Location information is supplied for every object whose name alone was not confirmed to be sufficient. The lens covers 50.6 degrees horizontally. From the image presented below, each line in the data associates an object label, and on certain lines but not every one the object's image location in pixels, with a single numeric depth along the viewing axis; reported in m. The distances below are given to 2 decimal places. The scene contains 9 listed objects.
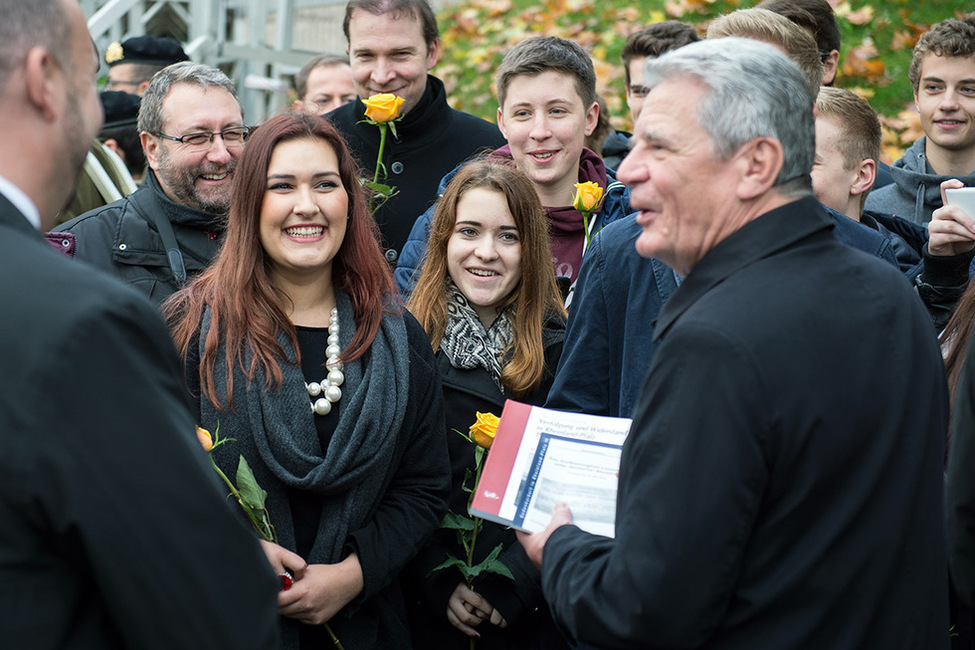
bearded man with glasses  3.77
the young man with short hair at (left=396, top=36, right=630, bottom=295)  4.18
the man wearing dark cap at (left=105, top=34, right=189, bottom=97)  5.97
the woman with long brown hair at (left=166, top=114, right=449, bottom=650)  2.88
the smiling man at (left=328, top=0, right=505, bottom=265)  4.82
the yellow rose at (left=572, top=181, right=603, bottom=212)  3.68
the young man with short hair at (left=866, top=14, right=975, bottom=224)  4.38
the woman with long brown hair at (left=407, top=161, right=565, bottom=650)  3.25
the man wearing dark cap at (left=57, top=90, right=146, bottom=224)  4.95
